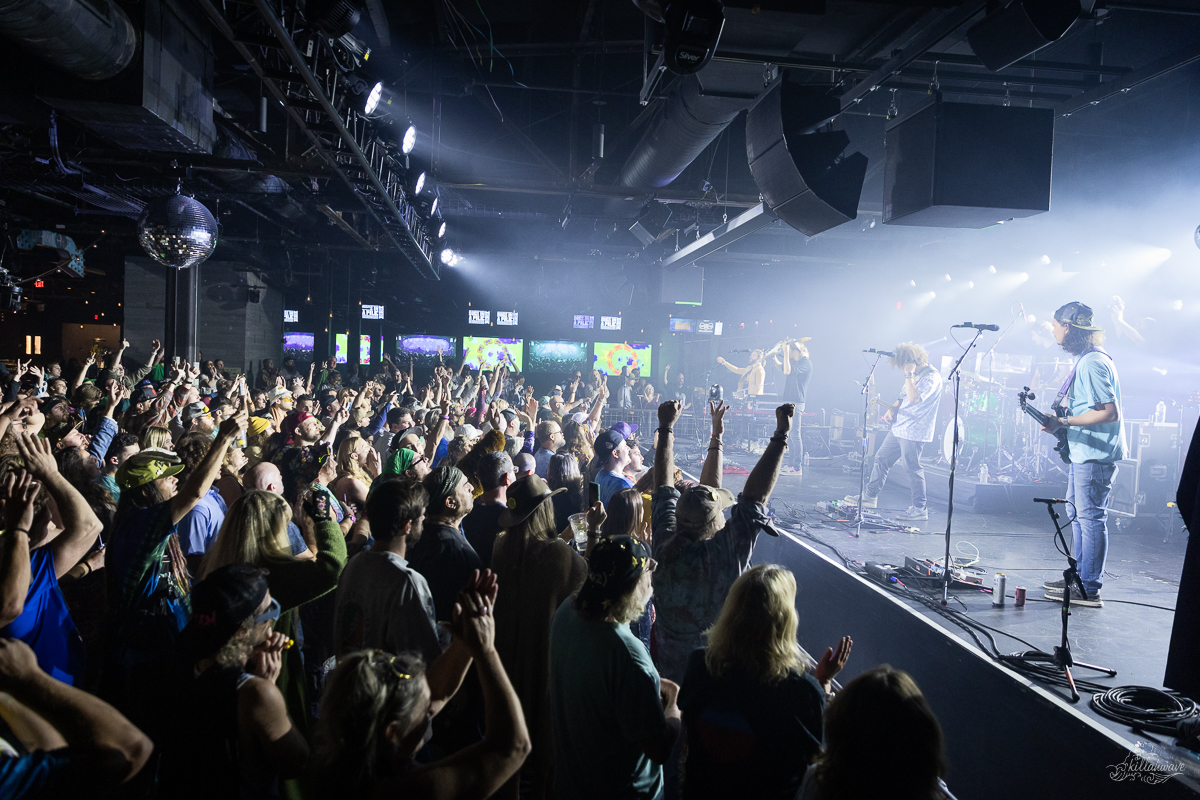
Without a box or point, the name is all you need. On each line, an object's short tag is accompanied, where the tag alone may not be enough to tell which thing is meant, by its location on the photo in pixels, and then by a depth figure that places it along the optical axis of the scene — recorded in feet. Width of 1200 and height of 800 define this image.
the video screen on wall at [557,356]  60.03
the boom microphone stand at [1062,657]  9.48
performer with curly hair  21.06
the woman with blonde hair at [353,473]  11.53
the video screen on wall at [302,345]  56.29
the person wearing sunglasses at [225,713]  4.49
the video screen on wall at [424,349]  58.08
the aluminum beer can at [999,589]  12.94
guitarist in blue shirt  12.88
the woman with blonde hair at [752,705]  5.23
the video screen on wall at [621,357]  60.49
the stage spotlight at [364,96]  17.19
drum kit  32.89
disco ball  17.33
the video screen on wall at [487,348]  59.36
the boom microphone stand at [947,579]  12.84
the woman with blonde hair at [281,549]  6.79
